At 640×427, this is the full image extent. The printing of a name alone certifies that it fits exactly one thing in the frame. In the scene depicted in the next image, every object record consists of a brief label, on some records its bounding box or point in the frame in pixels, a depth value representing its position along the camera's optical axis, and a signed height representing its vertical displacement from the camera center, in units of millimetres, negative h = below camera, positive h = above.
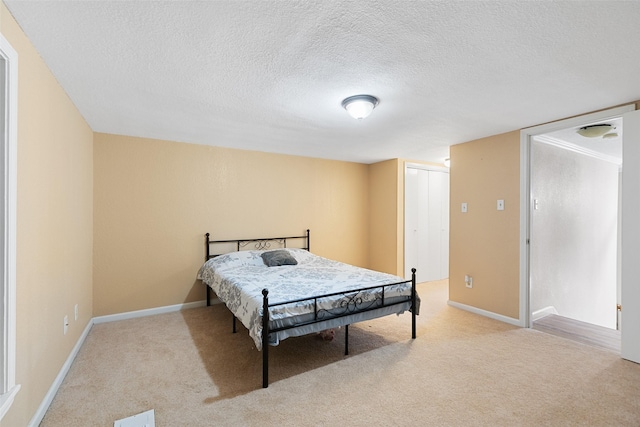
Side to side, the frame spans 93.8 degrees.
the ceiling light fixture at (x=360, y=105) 2434 +880
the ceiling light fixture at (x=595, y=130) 3270 +919
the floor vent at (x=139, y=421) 1796 -1285
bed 2307 -722
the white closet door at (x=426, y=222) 5230 -185
